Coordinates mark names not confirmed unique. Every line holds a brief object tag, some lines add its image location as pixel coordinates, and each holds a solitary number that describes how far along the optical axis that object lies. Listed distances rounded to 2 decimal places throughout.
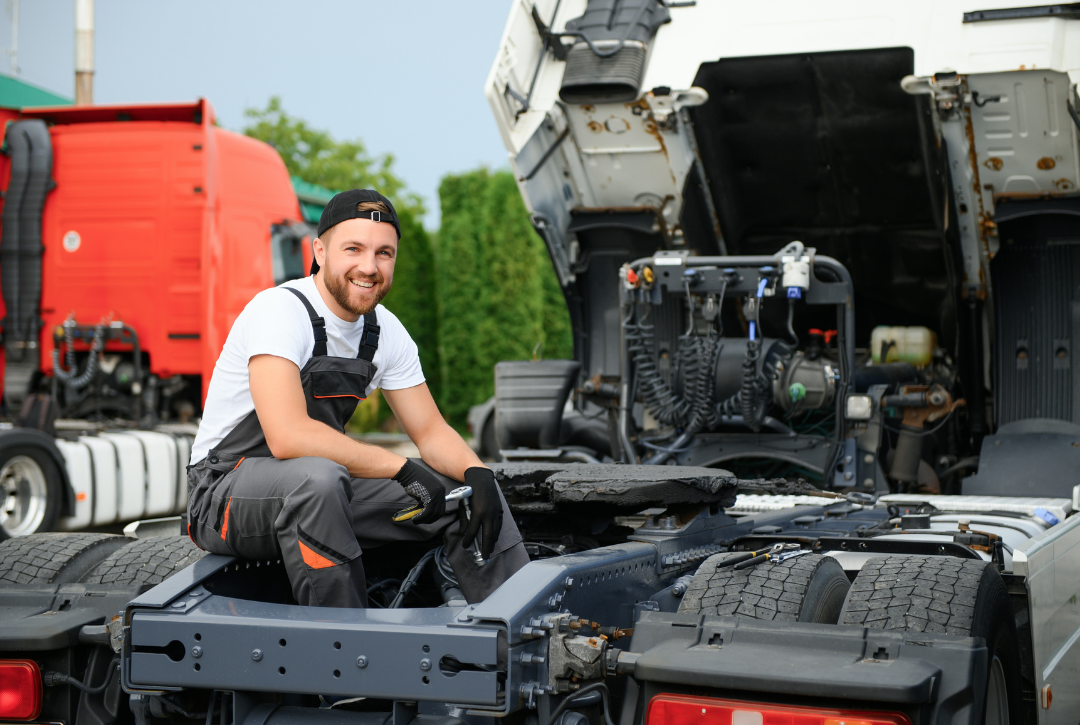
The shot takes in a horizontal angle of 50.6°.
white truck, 2.46
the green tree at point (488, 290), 17.62
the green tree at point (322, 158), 31.73
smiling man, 2.76
